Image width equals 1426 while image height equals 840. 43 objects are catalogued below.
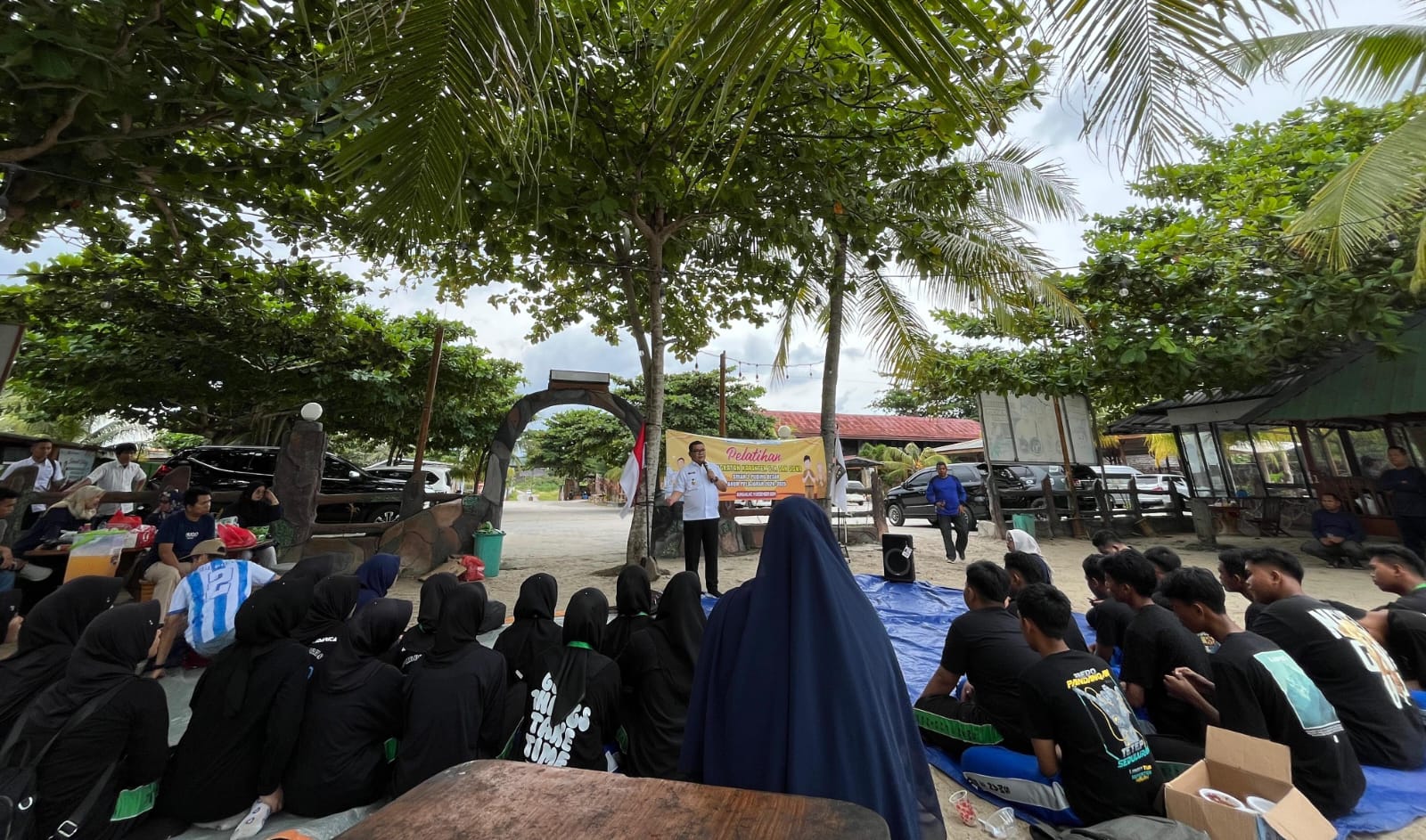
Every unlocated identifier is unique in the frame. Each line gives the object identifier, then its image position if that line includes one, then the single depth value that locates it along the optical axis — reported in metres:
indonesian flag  7.87
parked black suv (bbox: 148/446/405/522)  9.50
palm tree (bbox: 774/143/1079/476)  8.59
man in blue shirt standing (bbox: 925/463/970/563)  9.03
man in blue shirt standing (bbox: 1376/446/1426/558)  6.79
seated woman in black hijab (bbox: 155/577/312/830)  2.29
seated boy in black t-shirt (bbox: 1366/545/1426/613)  3.43
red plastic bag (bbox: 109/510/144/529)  5.43
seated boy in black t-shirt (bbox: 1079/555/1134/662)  3.37
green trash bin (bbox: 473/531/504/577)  7.96
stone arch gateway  8.50
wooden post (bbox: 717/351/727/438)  11.66
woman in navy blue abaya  1.40
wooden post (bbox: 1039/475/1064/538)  11.48
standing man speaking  6.51
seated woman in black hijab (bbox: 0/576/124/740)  2.19
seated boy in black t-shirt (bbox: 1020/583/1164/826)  2.19
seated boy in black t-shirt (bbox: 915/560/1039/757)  2.74
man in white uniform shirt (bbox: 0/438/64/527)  6.41
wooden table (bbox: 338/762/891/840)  0.87
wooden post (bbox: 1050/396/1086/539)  11.53
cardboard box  1.89
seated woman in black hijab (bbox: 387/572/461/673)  2.83
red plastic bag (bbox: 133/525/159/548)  5.35
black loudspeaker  7.34
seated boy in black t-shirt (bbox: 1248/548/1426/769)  2.52
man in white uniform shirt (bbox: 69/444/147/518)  6.89
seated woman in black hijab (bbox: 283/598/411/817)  2.37
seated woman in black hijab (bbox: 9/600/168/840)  1.98
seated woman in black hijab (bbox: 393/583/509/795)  2.29
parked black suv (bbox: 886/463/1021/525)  14.05
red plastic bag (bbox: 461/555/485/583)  4.58
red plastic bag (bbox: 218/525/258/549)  4.60
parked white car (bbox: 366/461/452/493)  12.71
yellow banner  9.72
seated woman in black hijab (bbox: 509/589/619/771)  2.42
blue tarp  2.37
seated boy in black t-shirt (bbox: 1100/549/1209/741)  2.76
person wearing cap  3.59
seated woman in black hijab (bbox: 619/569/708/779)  2.63
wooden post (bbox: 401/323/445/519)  8.24
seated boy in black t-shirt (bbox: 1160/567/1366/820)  2.24
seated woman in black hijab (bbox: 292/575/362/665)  2.68
